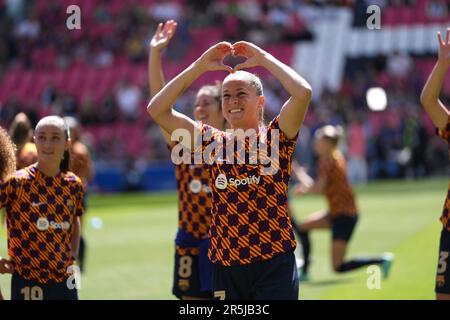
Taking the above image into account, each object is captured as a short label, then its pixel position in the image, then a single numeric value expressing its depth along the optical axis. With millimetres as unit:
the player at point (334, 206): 26687
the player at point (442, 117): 15437
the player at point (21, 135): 19969
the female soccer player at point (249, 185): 13289
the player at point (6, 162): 15461
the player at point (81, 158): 25734
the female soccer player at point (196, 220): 18000
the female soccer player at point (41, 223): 15531
